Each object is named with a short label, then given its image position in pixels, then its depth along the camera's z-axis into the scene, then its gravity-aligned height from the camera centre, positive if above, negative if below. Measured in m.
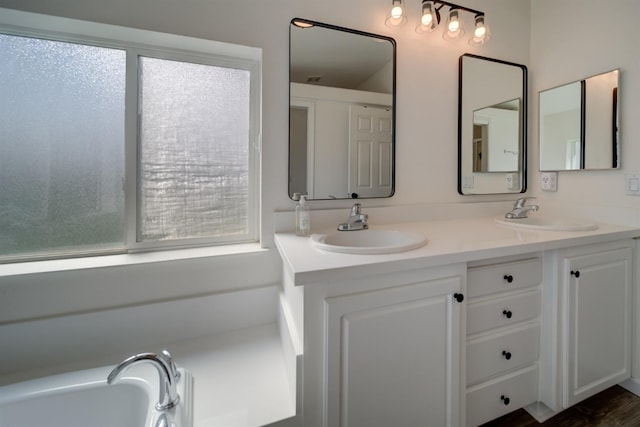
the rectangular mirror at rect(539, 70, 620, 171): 1.49 +0.49
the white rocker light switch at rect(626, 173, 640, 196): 1.41 +0.12
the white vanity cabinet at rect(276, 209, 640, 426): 0.85 -0.42
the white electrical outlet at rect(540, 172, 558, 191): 1.79 +0.18
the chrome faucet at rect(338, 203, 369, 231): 1.32 -0.07
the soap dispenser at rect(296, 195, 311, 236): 1.27 -0.05
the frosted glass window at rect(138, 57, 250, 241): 1.33 +0.29
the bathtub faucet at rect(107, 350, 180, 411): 0.77 -0.50
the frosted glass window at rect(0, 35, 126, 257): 1.15 +0.27
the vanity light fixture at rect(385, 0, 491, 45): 1.48 +1.06
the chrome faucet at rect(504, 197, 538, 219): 1.60 -0.02
